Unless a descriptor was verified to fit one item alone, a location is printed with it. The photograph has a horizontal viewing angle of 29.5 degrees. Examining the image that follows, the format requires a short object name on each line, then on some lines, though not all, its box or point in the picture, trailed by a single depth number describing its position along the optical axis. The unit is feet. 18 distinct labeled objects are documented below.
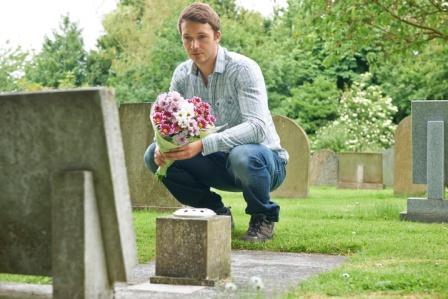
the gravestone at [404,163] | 39.93
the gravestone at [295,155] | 39.78
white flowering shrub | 82.79
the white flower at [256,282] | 9.73
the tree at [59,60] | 144.46
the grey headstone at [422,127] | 27.50
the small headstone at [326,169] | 66.03
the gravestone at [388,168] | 61.82
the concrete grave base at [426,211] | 26.53
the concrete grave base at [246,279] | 12.23
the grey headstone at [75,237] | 7.94
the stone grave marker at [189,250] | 13.51
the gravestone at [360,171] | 59.21
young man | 17.51
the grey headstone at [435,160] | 27.14
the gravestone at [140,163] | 27.84
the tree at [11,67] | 70.46
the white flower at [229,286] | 10.29
